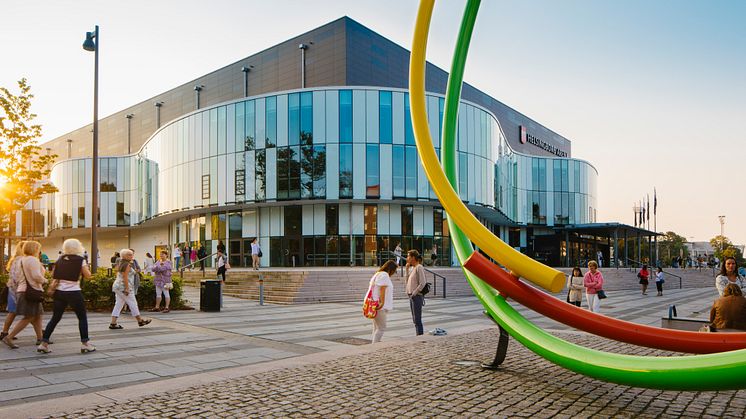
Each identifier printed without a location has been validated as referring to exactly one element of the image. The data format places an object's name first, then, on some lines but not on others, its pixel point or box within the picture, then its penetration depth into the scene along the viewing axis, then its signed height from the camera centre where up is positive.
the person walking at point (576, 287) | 13.61 -1.40
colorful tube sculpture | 3.98 -0.71
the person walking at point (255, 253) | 27.27 -1.01
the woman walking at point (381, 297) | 9.04 -1.07
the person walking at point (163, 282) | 15.56 -1.40
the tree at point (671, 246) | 96.13 -2.86
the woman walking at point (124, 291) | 11.94 -1.25
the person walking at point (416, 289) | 10.38 -1.08
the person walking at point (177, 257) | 33.39 -1.44
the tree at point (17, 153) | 19.30 +2.94
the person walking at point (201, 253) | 34.16 -1.22
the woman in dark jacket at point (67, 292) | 8.54 -0.89
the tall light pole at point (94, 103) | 18.14 +4.44
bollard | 19.05 -2.16
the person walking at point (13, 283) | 9.22 -0.84
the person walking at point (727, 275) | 8.97 -0.76
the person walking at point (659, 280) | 25.65 -2.37
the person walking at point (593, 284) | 13.59 -1.33
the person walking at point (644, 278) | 26.55 -2.34
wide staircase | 20.78 -2.22
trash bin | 16.31 -1.91
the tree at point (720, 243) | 85.03 -2.40
